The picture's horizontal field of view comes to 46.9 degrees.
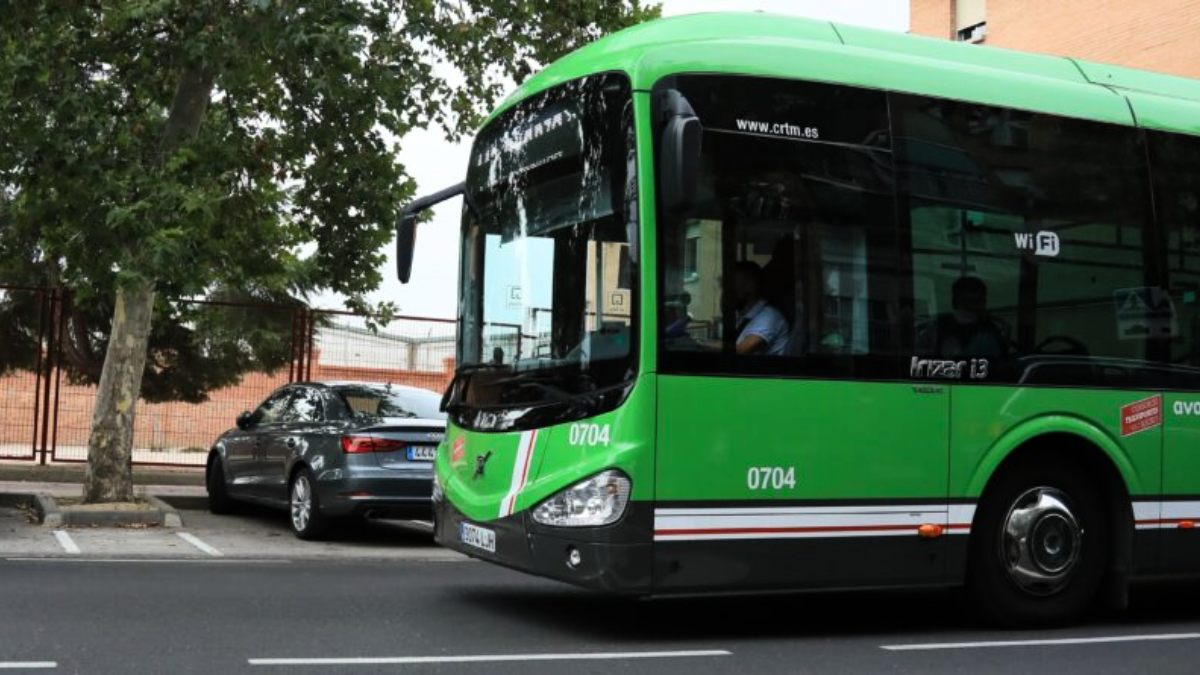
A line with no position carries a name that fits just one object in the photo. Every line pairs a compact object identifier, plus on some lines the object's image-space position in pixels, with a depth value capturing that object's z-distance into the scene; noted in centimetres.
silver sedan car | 1228
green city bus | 722
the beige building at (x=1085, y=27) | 3058
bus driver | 730
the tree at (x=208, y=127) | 1262
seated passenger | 790
